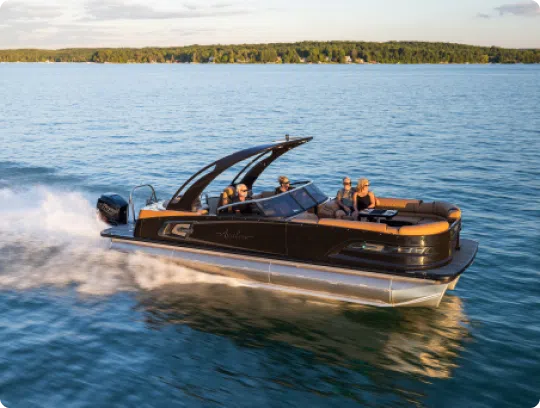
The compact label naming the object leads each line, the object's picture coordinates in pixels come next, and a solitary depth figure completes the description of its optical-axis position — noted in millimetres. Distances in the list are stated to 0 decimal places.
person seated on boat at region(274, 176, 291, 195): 11448
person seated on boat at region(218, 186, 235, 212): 11445
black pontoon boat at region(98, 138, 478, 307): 9875
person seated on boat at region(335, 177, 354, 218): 11469
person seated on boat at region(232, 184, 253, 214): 11250
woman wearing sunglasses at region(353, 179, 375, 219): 11688
